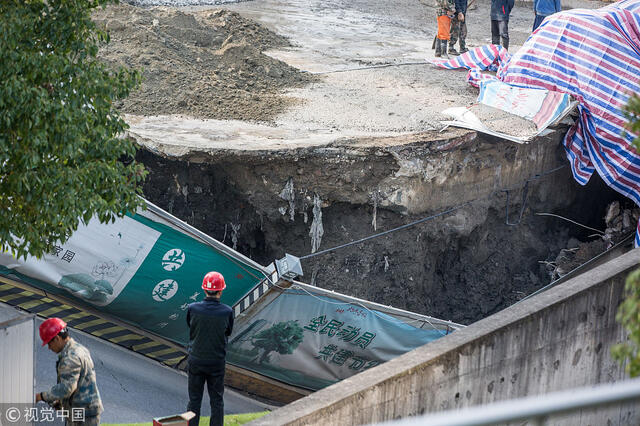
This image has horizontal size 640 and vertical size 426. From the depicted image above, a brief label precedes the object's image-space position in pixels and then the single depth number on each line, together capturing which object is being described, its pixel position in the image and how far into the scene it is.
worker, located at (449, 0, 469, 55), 28.47
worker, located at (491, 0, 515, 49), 28.30
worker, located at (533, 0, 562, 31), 28.45
